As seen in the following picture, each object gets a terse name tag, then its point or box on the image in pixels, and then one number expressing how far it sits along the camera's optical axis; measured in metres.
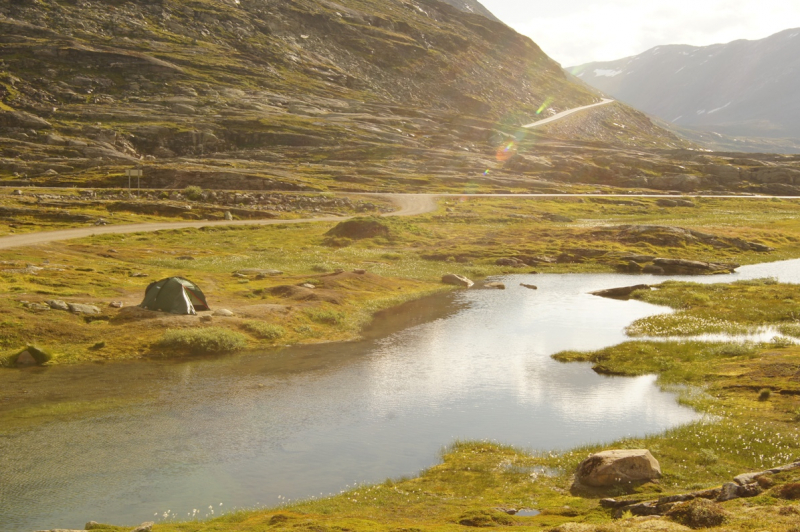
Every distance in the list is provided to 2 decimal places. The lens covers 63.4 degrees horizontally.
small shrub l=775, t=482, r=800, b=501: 15.90
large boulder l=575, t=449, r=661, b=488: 22.73
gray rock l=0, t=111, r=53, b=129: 172.12
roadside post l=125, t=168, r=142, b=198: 116.22
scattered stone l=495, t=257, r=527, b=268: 84.62
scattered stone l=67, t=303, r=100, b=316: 44.69
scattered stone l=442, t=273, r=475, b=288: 71.62
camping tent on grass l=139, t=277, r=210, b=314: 46.81
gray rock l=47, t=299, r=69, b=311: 44.62
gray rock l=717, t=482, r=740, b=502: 16.95
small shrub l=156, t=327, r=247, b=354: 42.12
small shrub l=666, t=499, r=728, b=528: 14.73
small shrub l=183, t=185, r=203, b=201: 117.56
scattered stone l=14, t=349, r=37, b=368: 37.72
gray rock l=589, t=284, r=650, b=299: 67.19
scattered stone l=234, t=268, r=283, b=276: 65.06
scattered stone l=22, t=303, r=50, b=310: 43.59
